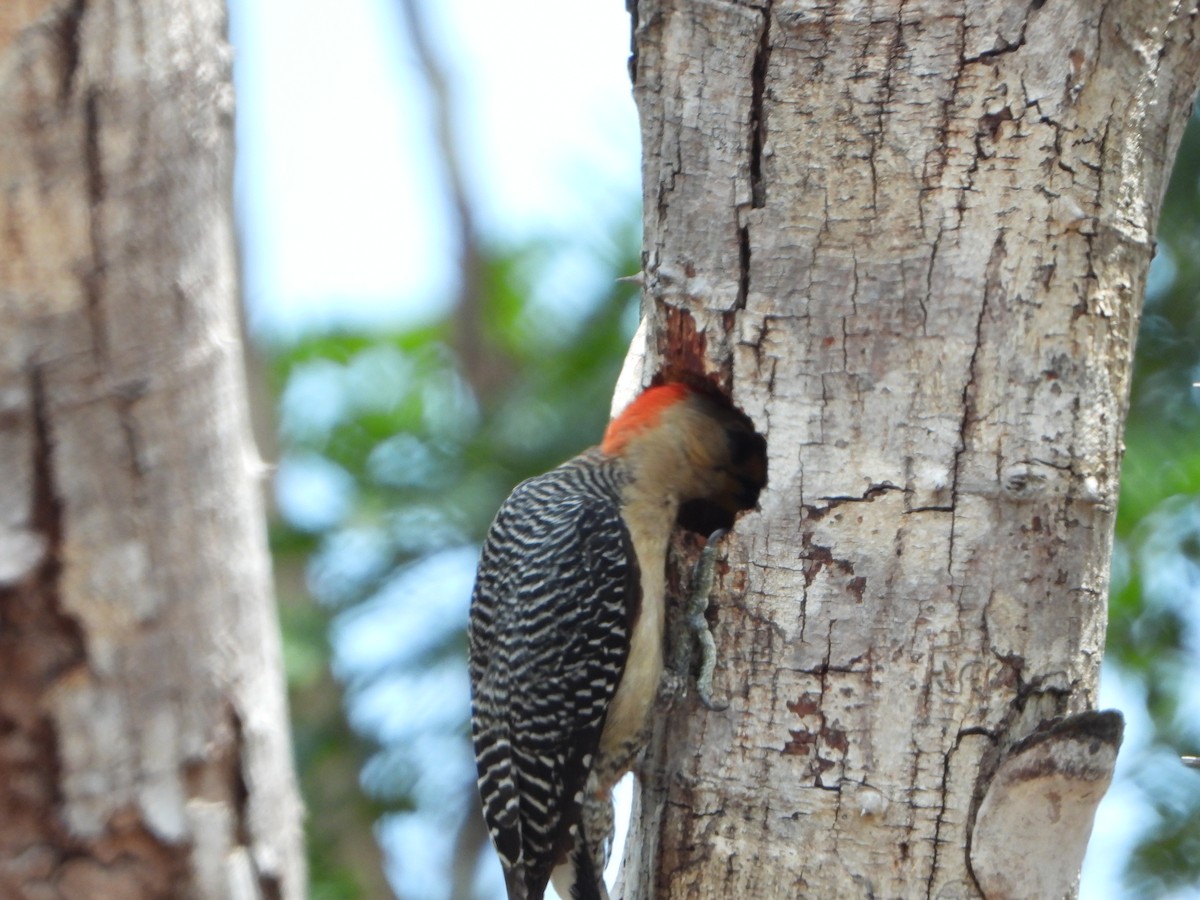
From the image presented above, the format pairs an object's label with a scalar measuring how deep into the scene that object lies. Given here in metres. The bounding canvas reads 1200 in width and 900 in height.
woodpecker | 7.07
